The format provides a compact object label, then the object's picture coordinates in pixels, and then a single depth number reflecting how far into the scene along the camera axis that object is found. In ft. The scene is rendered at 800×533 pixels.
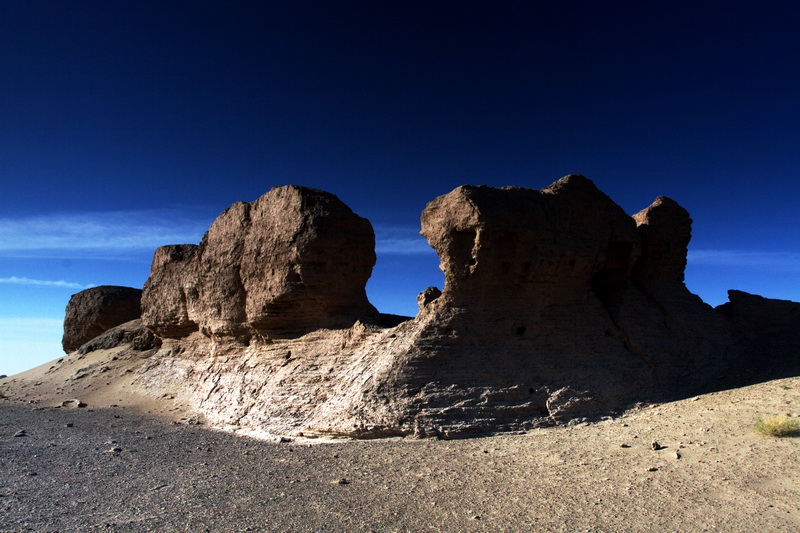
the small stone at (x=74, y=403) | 57.80
